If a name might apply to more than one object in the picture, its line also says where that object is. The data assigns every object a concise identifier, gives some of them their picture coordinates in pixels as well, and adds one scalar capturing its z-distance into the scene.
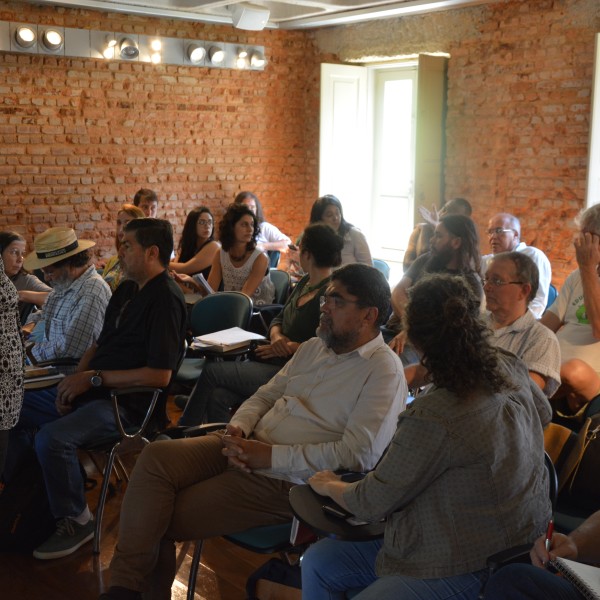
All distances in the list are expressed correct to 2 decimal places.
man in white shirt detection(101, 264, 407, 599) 2.59
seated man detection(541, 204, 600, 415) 3.59
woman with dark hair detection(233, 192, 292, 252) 7.90
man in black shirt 3.39
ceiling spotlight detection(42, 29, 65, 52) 7.21
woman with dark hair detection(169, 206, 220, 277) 6.47
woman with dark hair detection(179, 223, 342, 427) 4.03
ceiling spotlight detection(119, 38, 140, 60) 7.68
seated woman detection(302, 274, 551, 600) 1.93
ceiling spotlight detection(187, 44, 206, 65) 8.18
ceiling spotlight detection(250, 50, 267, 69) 8.66
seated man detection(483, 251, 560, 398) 3.11
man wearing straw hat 3.89
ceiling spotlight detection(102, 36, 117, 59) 7.64
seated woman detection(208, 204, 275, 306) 5.71
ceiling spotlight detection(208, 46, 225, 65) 8.34
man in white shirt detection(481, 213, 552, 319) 5.62
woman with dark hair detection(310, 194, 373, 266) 6.20
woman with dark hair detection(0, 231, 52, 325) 5.06
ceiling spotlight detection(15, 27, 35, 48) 7.07
